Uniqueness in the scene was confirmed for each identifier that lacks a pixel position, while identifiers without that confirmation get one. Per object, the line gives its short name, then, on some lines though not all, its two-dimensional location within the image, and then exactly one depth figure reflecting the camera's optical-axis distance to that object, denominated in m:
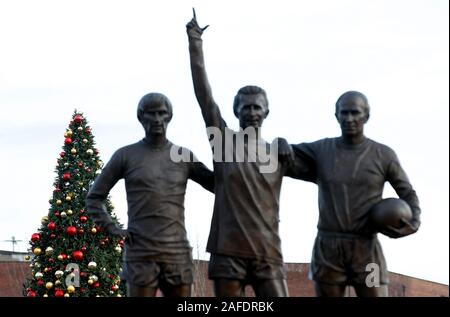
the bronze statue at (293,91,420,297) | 16.26
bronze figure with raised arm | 16.13
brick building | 54.76
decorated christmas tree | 29.65
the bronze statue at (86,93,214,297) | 16.33
